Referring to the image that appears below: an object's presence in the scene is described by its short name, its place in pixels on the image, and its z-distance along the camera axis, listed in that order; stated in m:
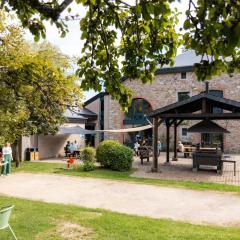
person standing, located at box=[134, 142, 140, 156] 27.56
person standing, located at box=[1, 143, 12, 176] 16.11
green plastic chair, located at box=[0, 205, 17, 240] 5.95
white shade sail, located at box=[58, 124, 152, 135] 25.31
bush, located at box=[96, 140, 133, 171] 17.61
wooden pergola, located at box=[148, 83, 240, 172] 16.12
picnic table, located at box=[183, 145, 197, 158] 25.01
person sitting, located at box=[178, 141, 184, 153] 26.69
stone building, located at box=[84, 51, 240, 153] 29.92
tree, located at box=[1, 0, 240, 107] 3.36
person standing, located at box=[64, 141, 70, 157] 26.19
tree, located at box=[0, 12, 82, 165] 8.25
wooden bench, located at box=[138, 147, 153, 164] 20.89
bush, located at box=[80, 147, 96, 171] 18.64
